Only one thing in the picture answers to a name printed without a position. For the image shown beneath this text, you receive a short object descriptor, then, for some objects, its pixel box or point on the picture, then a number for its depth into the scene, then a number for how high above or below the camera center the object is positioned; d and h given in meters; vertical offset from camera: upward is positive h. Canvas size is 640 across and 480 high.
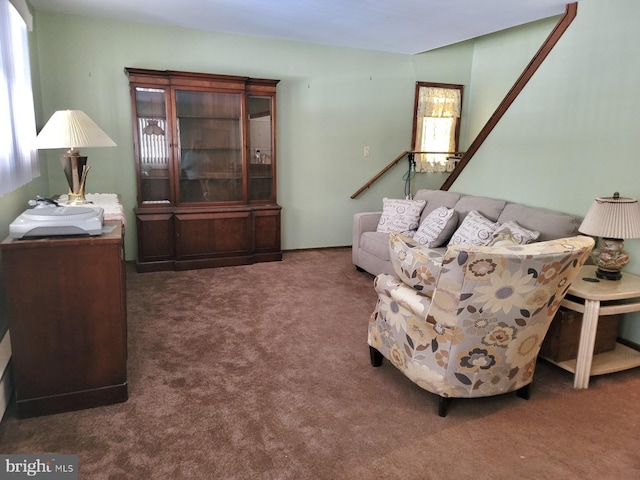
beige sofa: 3.12 -0.44
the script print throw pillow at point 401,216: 4.39 -0.55
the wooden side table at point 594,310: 2.43 -0.81
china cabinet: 4.39 -0.13
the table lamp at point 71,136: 2.75 +0.11
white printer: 2.04 -0.32
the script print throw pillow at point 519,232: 3.08 -0.49
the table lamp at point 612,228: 2.56 -0.37
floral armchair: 1.89 -0.68
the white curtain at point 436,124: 5.77 +0.48
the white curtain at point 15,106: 2.40 +0.29
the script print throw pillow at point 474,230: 3.43 -0.54
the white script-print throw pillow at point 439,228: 3.92 -0.59
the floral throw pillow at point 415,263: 2.06 -0.48
